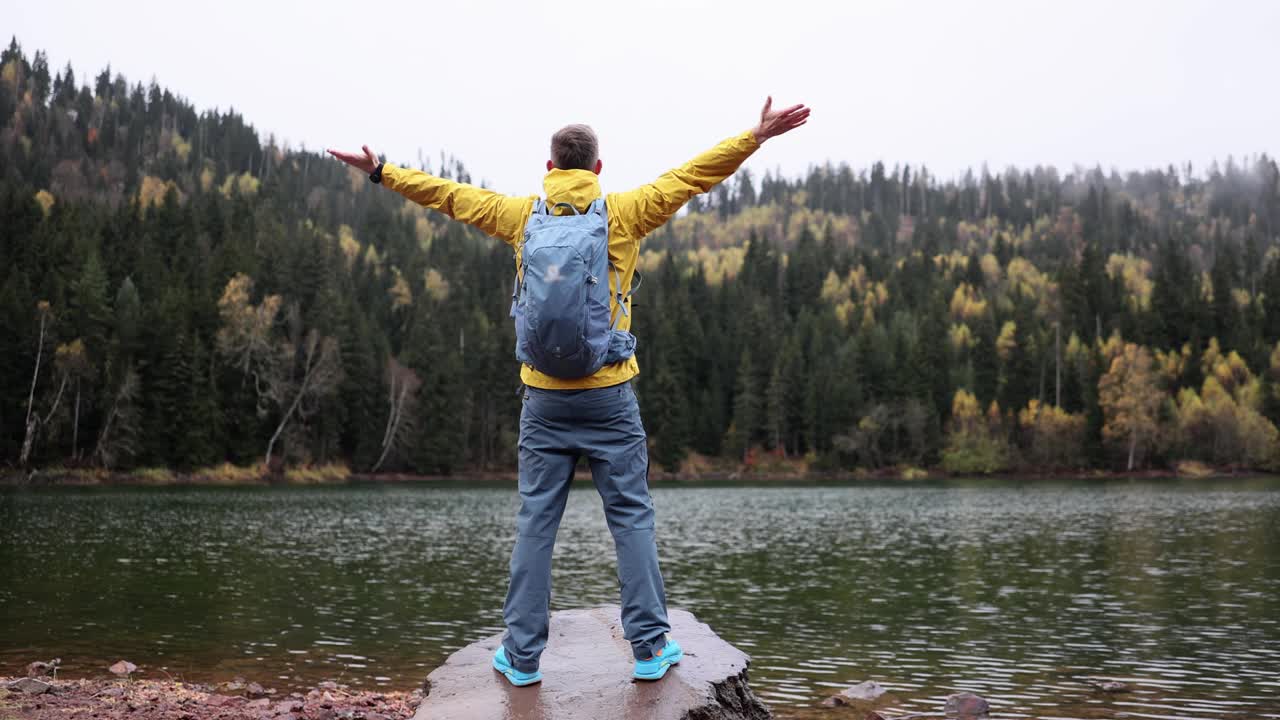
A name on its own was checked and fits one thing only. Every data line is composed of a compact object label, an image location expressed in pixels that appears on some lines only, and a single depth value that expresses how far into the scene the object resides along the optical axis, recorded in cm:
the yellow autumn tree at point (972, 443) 11119
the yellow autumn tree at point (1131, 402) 10956
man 632
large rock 622
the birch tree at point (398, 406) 9706
